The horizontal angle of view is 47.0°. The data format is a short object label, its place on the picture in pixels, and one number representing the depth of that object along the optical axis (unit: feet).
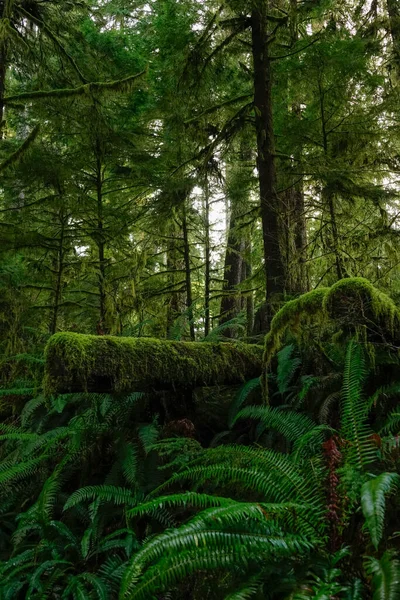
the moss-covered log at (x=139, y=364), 11.05
